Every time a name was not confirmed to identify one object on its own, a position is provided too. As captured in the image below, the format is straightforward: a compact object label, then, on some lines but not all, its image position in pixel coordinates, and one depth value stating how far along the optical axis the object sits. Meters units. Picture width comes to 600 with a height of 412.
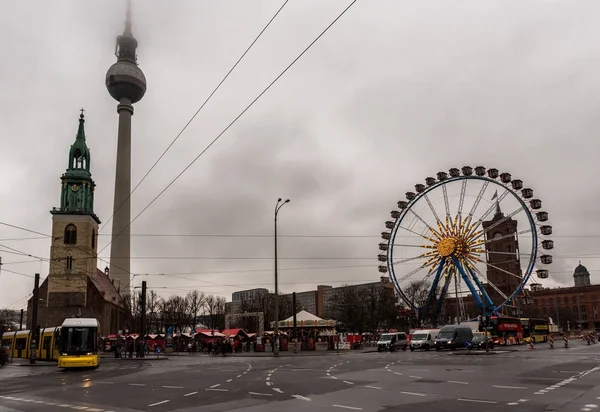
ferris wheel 56.25
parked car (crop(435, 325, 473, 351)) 46.88
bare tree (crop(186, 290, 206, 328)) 114.31
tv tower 115.62
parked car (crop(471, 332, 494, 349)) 49.38
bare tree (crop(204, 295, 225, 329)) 121.12
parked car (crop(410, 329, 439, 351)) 49.19
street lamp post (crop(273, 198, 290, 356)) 44.74
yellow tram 31.98
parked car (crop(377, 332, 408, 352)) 51.88
